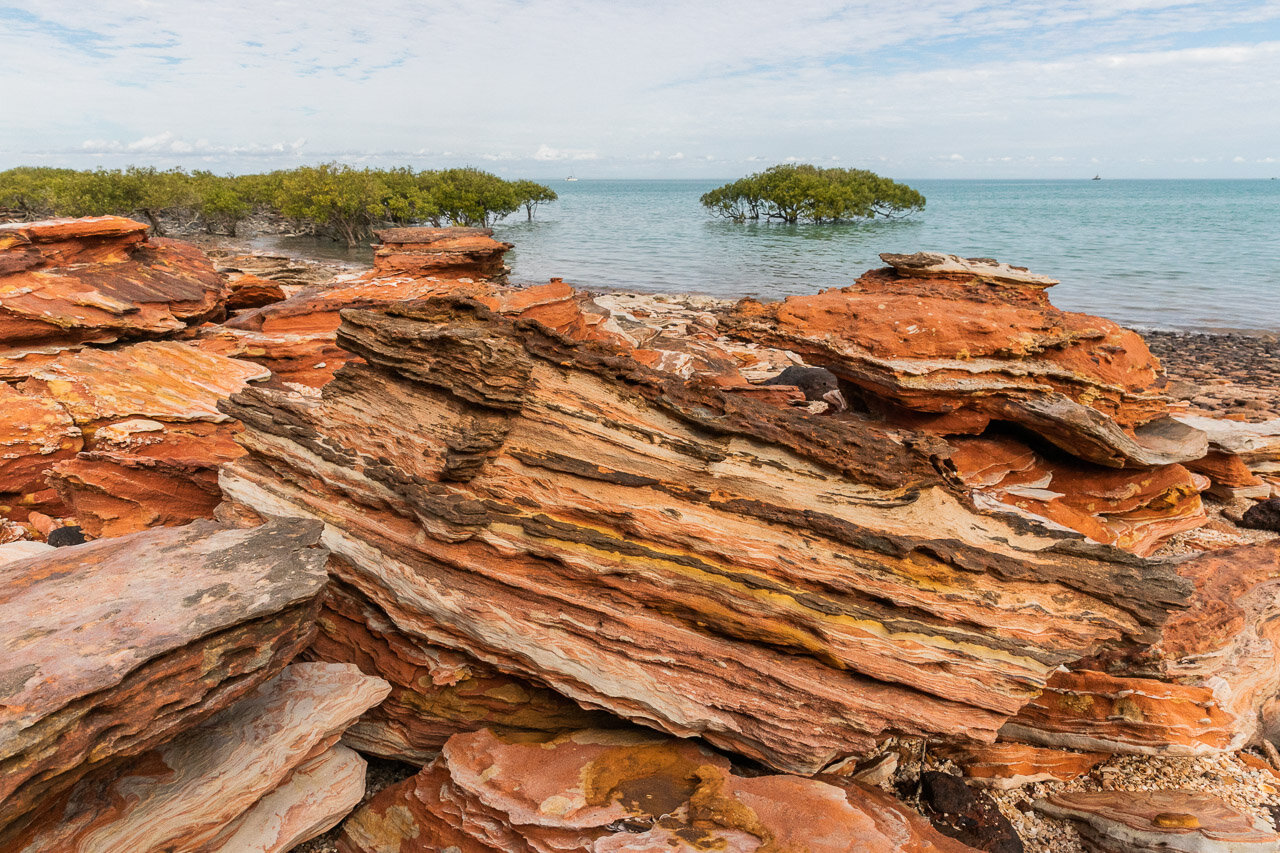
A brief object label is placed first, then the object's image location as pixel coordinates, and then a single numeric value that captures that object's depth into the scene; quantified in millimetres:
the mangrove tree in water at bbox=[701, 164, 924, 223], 70312
